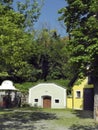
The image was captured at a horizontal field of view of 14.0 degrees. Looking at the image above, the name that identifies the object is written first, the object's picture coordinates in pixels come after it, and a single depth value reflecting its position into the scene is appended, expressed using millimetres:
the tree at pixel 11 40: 21906
